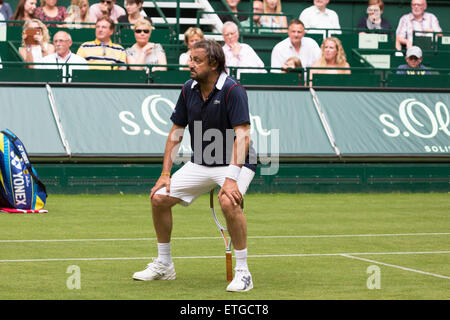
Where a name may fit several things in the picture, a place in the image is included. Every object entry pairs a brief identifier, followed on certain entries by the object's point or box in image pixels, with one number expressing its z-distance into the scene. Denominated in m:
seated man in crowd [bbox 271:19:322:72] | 18.64
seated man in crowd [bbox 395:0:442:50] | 21.22
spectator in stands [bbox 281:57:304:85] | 18.17
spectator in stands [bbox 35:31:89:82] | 16.95
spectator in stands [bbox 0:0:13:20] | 19.27
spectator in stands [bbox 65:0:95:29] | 18.88
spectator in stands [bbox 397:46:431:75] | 19.22
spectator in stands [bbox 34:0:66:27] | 18.92
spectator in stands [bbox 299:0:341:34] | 21.16
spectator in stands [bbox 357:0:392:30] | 21.86
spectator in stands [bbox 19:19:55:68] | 17.16
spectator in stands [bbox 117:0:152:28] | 19.25
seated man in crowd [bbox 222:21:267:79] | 18.05
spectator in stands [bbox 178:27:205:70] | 17.06
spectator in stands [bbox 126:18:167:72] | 17.44
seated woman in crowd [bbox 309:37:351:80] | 18.22
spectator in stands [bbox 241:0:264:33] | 20.96
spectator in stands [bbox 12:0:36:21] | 18.48
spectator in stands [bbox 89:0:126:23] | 19.36
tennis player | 7.55
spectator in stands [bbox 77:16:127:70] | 17.45
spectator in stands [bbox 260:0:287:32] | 21.20
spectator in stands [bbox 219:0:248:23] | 21.25
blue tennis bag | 13.18
